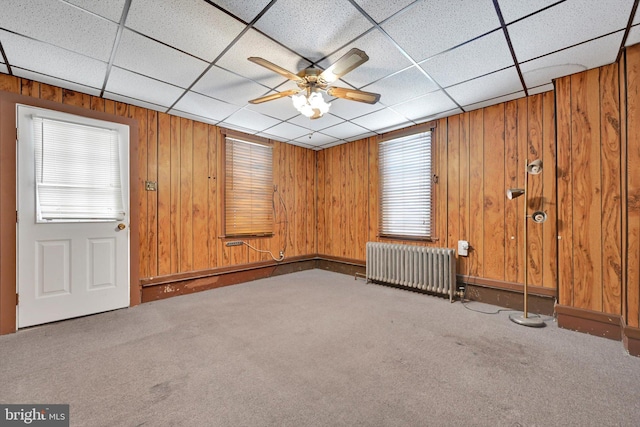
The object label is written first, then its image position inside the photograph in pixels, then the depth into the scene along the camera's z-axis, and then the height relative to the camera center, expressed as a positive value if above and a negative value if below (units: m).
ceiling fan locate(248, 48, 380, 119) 2.40 +1.16
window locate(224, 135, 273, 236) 4.56 +0.49
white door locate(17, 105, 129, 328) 2.78 -0.01
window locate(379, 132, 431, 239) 4.18 +0.46
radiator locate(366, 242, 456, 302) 3.66 -0.79
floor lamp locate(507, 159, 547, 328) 2.81 -0.08
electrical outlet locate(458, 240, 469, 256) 3.73 -0.48
